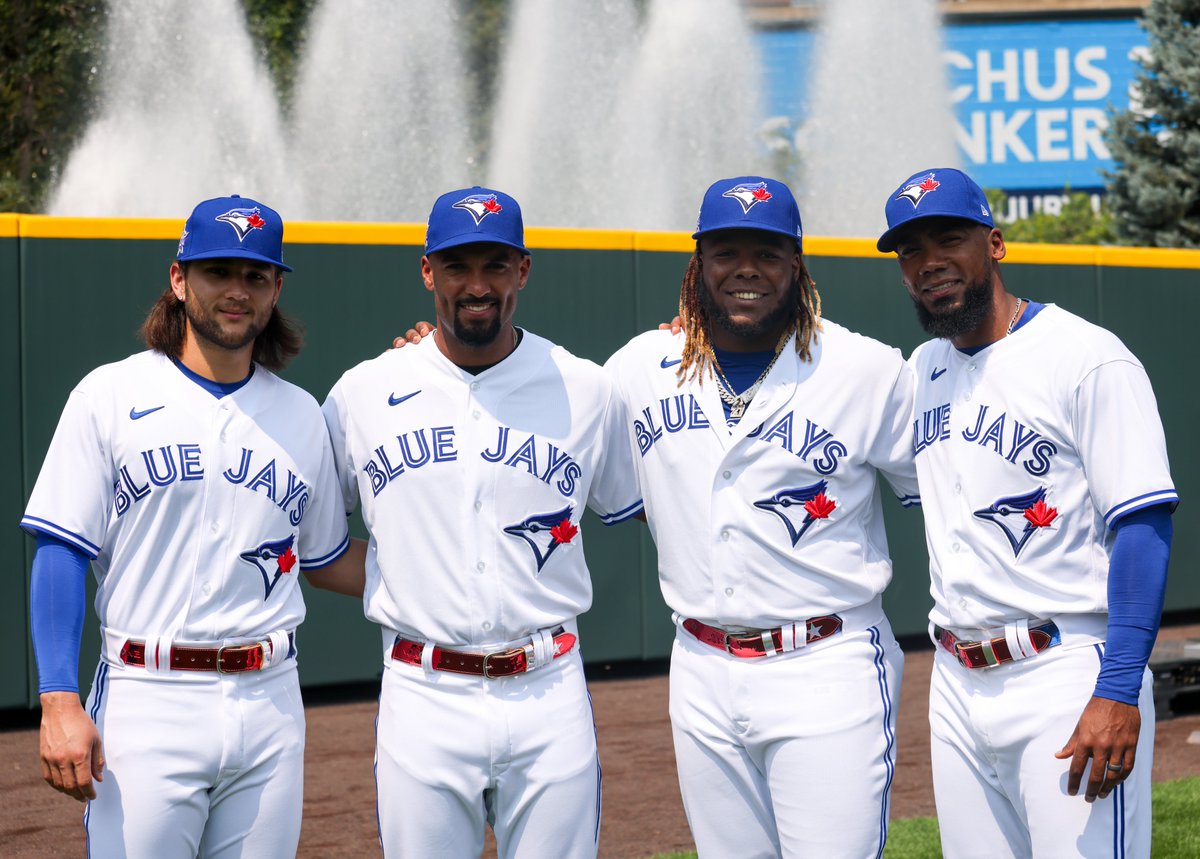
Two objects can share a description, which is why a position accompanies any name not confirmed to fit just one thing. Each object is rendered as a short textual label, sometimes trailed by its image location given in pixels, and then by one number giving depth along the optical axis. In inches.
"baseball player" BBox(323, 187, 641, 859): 267.3
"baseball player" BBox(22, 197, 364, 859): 255.3
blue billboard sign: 2034.9
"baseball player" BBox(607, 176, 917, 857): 273.6
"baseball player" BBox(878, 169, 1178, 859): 255.9
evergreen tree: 1218.0
